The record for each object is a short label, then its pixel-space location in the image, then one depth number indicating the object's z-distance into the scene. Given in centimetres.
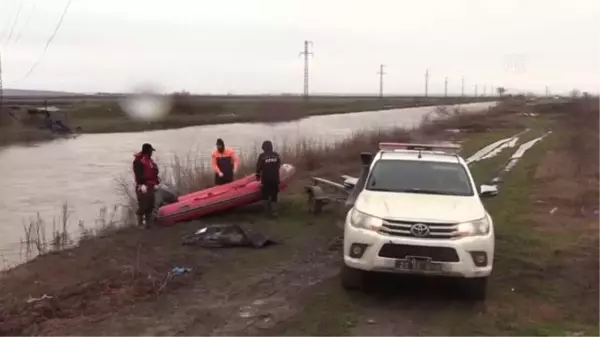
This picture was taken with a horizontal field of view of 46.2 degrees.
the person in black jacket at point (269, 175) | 1369
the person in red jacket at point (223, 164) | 1513
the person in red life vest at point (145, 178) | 1241
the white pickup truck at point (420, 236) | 751
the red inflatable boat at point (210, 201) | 1360
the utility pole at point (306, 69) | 10594
